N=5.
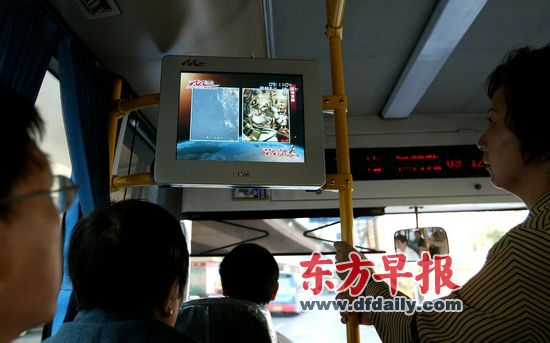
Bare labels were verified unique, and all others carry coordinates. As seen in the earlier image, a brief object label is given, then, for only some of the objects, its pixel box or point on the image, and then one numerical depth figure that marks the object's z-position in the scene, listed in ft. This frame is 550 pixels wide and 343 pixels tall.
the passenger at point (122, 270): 2.99
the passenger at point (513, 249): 2.44
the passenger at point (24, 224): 1.80
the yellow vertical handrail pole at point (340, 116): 4.44
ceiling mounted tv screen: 4.60
